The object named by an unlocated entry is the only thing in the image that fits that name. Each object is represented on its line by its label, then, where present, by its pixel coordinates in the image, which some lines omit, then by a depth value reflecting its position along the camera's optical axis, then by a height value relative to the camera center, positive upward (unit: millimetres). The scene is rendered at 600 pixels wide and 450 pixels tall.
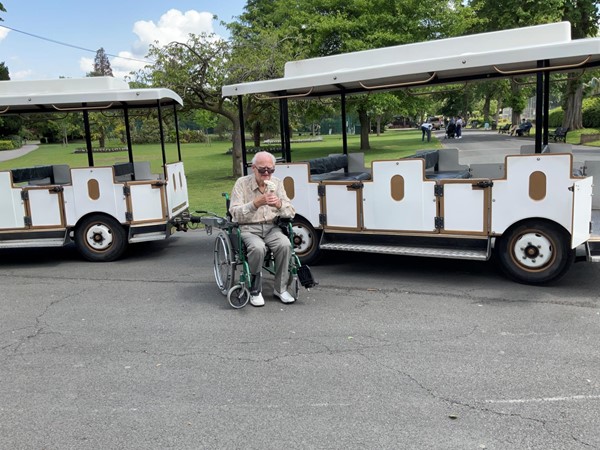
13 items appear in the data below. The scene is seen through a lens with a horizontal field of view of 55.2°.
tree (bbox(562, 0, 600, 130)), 30922 +4895
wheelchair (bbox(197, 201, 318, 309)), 5792 -1337
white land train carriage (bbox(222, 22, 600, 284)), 5859 -723
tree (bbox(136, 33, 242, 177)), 16252 +1920
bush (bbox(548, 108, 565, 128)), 39800 -5
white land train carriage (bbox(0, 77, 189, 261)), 8078 -893
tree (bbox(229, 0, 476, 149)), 22984 +4205
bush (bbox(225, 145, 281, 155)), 29031 -771
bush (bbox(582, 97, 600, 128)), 34488 +117
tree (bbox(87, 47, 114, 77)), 98038 +13637
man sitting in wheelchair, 5754 -852
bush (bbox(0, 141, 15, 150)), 42594 +195
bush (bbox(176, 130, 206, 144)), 58844 +138
